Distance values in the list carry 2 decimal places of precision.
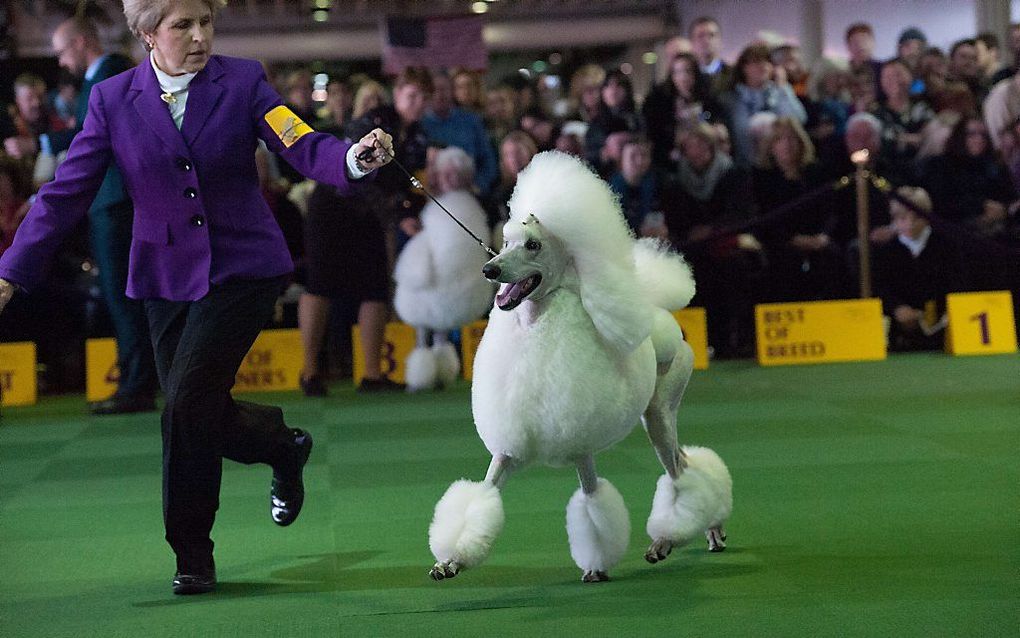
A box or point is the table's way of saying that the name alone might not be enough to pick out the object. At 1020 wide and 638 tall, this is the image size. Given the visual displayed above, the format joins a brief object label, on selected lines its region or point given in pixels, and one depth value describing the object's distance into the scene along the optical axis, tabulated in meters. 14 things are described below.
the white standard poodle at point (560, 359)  3.91
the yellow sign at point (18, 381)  9.66
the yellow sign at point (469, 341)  10.31
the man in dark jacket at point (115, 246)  8.28
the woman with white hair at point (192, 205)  4.12
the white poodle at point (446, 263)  8.98
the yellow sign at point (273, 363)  10.05
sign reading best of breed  10.72
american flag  12.82
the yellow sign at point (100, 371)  9.61
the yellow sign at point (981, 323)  10.74
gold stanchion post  10.90
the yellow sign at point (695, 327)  10.57
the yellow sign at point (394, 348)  10.15
